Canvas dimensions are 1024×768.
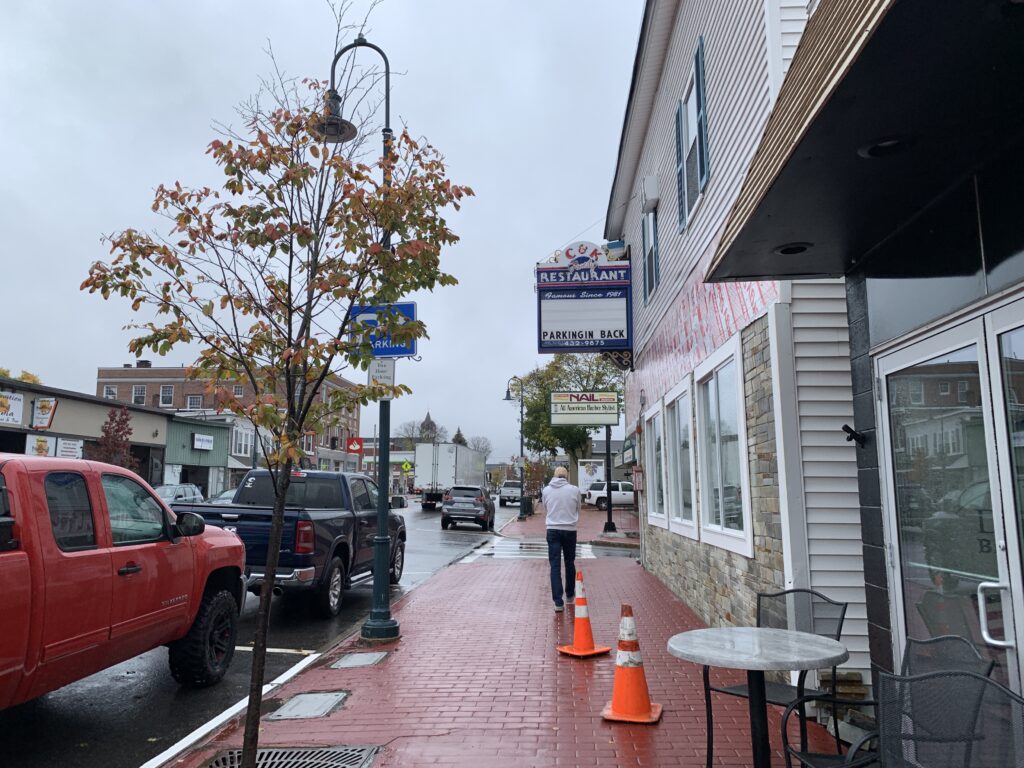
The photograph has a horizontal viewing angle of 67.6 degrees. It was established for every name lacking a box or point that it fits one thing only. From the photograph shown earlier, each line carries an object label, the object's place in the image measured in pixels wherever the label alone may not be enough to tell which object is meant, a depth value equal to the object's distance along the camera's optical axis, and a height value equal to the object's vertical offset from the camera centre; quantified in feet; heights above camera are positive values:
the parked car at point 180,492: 66.85 -0.55
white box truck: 130.72 +2.97
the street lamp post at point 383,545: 26.68 -2.11
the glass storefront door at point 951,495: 11.47 -0.14
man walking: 30.60 -1.49
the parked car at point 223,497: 38.86 -0.60
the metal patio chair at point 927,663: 10.21 -2.44
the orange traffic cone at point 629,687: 17.24 -4.53
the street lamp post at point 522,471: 123.03 +2.80
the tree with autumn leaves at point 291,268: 13.37 +3.95
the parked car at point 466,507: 89.45 -2.39
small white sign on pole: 28.35 +4.27
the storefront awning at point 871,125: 9.01 +5.22
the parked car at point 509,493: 179.22 -1.52
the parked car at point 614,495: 141.90 -1.62
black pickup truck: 29.58 -1.68
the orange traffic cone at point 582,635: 23.36 -4.56
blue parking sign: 26.86 +4.94
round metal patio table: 11.37 -2.60
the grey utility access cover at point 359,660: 23.12 -5.33
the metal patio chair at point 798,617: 14.30 -2.59
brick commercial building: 205.16 +26.72
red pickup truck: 13.73 -1.98
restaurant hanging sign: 47.70 +11.54
